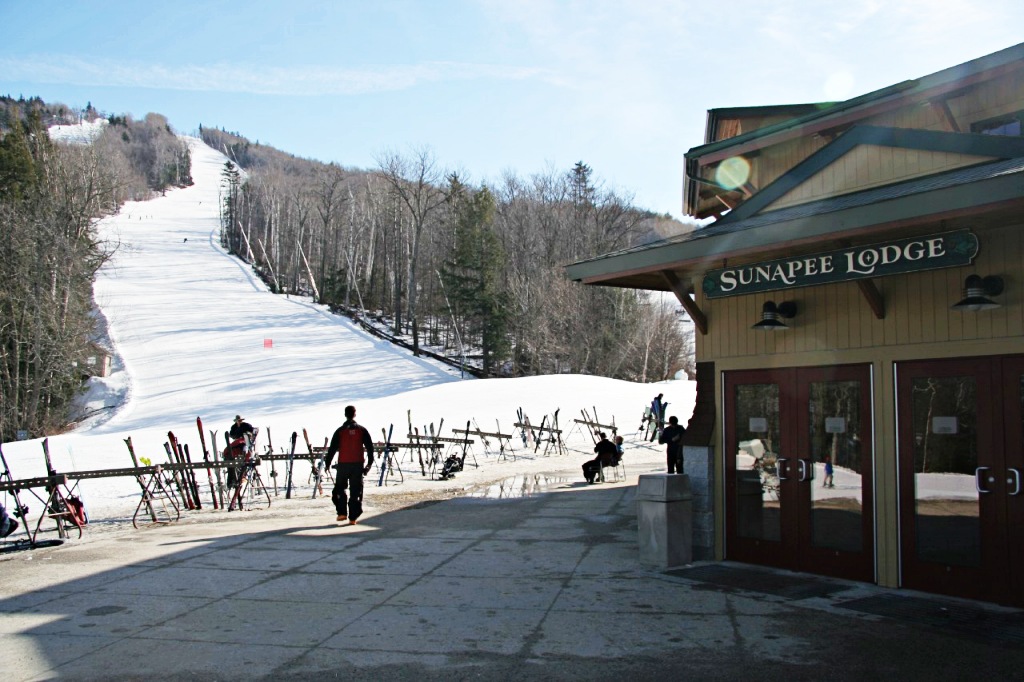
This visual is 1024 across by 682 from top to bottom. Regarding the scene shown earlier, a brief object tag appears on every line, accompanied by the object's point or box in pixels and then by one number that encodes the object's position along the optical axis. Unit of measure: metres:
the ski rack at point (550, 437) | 26.70
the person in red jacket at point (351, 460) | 12.97
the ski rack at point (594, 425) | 27.52
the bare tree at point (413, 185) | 61.90
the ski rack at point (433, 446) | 21.59
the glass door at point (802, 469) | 8.59
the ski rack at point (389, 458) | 19.54
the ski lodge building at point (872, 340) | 7.40
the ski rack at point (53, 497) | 11.75
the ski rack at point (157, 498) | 13.92
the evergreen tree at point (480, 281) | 59.47
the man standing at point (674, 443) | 16.70
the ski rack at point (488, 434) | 25.14
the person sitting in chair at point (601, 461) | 19.02
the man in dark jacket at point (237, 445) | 17.48
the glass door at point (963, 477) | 7.34
